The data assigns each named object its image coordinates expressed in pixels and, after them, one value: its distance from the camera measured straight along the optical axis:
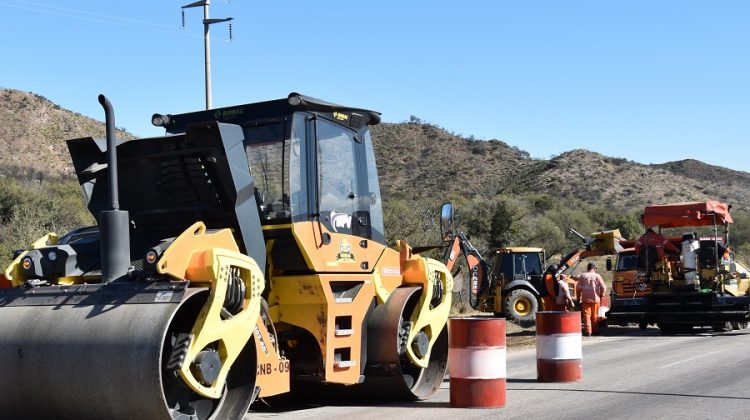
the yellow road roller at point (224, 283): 7.07
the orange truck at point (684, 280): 22.19
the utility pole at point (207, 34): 19.84
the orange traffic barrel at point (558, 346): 12.08
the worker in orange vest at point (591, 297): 22.77
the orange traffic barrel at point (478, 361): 9.94
